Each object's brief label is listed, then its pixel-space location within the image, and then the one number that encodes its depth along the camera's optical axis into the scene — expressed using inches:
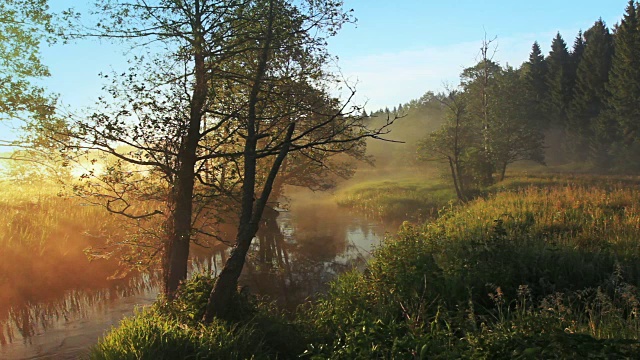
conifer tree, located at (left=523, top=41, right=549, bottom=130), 2664.9
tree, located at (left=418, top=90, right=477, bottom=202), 1176.2
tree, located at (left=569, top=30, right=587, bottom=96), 2498.8
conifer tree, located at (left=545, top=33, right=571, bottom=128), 2474.2
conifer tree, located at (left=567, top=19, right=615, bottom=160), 2156.7
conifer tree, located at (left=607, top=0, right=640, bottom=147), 1818.4
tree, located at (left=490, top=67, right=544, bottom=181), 1385.3
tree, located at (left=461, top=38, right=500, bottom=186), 1275.8
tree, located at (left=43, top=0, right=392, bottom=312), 360.2
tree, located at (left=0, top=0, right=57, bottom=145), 672.4
